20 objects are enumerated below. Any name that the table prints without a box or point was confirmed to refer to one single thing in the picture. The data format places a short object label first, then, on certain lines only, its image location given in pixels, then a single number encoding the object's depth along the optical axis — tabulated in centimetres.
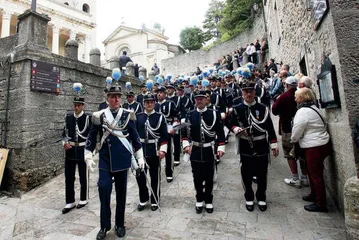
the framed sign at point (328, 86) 295
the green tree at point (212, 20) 3738
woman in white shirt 335
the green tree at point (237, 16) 2361
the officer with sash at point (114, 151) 315
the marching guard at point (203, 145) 375
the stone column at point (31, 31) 573
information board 567
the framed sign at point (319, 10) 301
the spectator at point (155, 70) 1577
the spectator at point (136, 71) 1256
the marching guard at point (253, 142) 368
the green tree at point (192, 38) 4055
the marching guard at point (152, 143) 404
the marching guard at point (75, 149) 427
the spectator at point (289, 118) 423
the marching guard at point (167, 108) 592
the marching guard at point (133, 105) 638
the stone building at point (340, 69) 266
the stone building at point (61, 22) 2398
